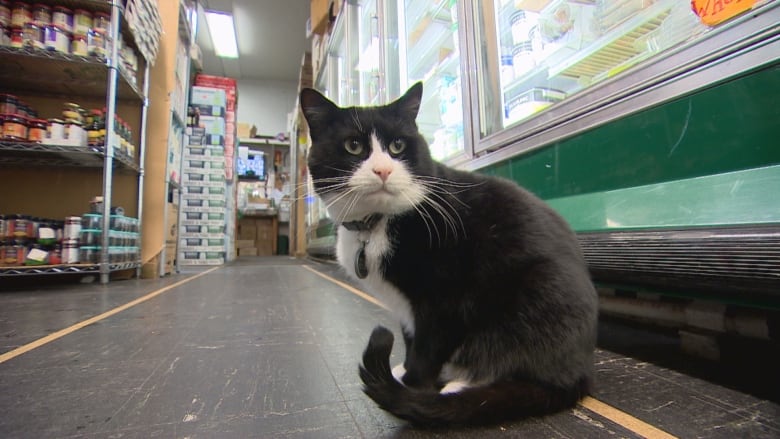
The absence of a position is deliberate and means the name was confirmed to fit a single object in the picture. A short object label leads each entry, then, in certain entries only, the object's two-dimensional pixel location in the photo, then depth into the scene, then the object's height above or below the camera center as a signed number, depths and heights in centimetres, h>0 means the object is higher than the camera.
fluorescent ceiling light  738 +465
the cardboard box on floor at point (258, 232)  877 +28
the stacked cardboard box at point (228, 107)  507 +197
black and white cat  61 -7
